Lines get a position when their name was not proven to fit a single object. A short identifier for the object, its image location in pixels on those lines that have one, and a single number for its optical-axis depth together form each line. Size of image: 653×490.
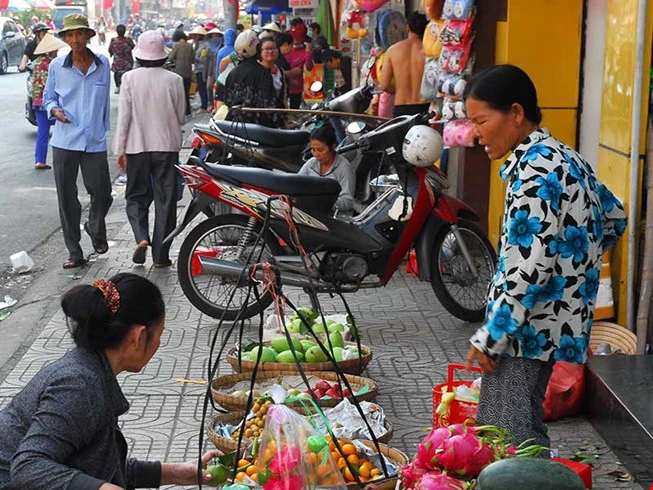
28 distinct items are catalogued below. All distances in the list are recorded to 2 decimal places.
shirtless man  10.25
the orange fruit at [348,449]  4.29
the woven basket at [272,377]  5.39
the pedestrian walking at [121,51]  24.73
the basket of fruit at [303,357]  5.79
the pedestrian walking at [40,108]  14.44
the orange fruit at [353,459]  4.27
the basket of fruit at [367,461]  4.09
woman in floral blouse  3.58
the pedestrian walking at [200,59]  25.20
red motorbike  7.29
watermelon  3.17
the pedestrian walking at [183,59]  23.38
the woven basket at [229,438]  4.70
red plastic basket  4.77
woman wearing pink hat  9.01
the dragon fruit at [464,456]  3.42
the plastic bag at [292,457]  3.74
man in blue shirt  8.96
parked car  35.66
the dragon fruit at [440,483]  3.38
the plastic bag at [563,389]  5.49
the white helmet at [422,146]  7.26
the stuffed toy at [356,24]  15.98
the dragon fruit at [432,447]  3.49
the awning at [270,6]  25.19
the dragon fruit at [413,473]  3.54
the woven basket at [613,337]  6.04
